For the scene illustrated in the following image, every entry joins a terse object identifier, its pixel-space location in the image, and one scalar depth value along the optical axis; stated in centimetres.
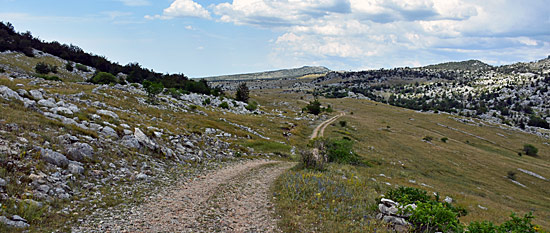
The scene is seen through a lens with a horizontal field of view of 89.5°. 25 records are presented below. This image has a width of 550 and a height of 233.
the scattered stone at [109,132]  1880
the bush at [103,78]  5575
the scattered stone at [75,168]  1271
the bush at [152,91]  4366
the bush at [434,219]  975
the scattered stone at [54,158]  1229
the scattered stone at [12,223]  791
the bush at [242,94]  9664
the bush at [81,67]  6481
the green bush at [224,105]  6817
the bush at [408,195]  1317
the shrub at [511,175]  5446
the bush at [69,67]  6162
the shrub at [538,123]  16450
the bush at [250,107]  7838
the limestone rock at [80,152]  1377
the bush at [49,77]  4405
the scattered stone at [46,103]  1898
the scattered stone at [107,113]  2233
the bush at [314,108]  10562
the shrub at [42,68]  5091
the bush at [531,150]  9194
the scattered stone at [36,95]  1952
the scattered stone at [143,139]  2053
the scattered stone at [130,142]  1902
